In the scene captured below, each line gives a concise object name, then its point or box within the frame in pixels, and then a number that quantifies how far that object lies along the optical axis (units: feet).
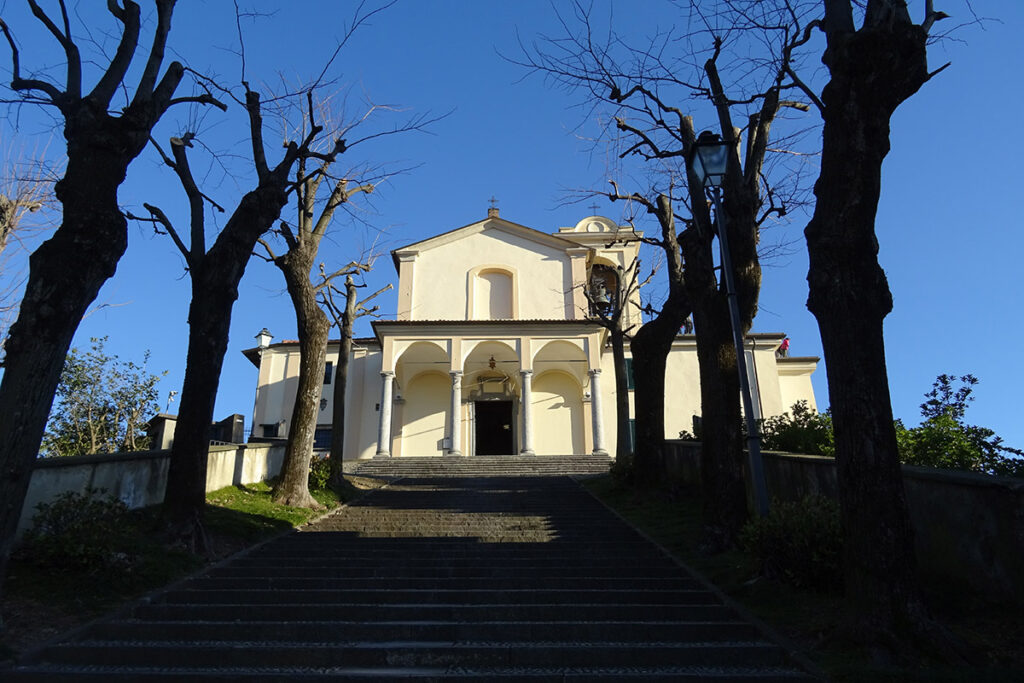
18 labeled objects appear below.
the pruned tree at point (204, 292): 25.93
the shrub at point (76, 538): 19.98
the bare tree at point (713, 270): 25.45
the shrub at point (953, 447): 27.66
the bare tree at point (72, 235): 15.58
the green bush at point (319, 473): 42.83
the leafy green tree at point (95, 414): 72.84
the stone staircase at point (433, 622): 14.76
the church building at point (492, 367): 76.59
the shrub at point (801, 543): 18.51
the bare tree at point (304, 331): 37.86
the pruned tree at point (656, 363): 39.78
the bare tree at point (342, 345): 47.24
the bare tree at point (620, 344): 53.06
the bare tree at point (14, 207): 35.22
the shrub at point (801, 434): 35.53
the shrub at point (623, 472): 43.24
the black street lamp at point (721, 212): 21.45
